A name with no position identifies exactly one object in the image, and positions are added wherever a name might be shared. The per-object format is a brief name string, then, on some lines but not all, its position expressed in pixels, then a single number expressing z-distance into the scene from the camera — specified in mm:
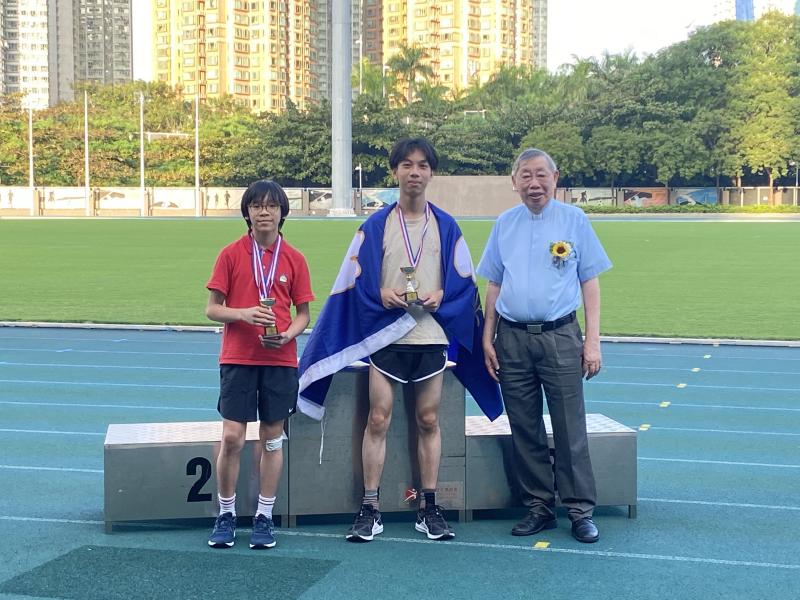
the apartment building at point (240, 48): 138250
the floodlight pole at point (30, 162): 72250
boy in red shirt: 4957
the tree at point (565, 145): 74500
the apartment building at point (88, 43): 151500
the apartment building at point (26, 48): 142750
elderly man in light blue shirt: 5207
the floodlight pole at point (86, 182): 71625
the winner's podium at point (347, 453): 5324
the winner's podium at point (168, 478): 5211
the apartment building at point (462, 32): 143125
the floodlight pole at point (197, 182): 71375
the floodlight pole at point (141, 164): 71419
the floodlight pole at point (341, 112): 59344
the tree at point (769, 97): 72688
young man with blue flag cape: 5066
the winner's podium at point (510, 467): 5469
